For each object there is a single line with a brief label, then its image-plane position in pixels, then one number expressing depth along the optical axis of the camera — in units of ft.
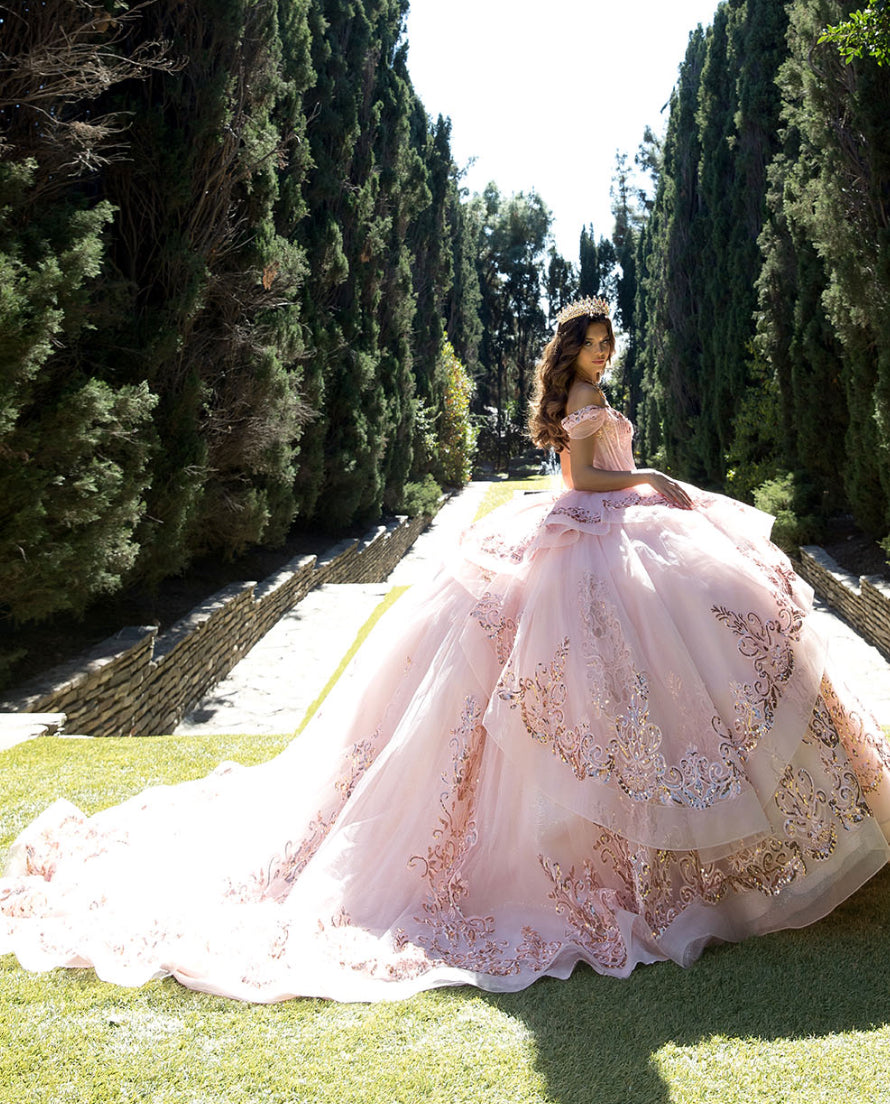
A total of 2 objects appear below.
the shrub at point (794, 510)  36.27
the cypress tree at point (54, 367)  16.20
